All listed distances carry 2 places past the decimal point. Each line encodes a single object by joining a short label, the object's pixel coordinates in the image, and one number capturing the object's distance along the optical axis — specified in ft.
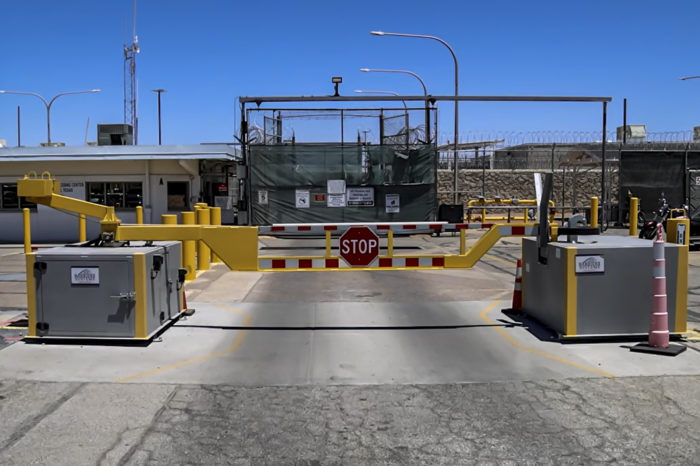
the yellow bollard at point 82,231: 36.77
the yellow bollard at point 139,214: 40.17
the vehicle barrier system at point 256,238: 23.80
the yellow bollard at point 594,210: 44.73
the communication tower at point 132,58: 202.80
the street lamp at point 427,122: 56.70
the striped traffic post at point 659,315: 20.85
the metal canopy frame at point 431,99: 40.45
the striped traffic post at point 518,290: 27.17
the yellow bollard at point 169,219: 38.24
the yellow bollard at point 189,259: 38.11
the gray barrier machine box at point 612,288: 21.97
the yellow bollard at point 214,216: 46.52
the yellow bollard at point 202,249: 41.96
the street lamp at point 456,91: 70.26
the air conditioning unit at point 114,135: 77.97
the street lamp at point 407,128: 60.86
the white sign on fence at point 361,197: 60.08
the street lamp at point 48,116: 126.44
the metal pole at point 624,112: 170.64
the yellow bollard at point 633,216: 41.52
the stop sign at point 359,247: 24.90
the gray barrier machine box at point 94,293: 21.49
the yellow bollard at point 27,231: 41.23
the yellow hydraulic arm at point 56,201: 23.57
